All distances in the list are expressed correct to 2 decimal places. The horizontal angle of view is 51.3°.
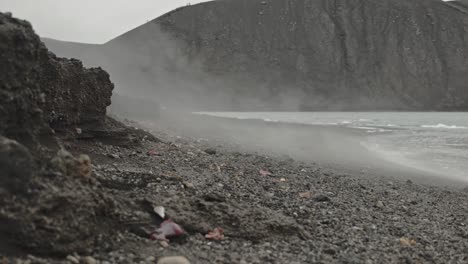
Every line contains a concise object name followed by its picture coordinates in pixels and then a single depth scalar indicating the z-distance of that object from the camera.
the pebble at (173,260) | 4.18
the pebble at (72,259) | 3.86
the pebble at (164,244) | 4.55
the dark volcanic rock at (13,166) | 3.78
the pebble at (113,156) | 7.83
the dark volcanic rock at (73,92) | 6.87
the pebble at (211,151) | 12.45
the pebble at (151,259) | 4.19
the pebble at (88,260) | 3.90
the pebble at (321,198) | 7.69
